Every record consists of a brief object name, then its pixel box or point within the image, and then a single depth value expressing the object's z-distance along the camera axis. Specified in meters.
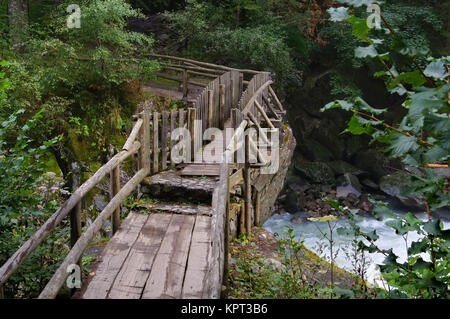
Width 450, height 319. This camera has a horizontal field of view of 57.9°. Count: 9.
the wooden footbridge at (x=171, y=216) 3.55
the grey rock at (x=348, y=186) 17.52
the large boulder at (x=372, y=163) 18.44
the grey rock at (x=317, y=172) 18.20
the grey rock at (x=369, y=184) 17.88
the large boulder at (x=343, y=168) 18.62
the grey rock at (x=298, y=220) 15.77
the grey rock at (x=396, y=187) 16.66
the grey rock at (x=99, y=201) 9.16
